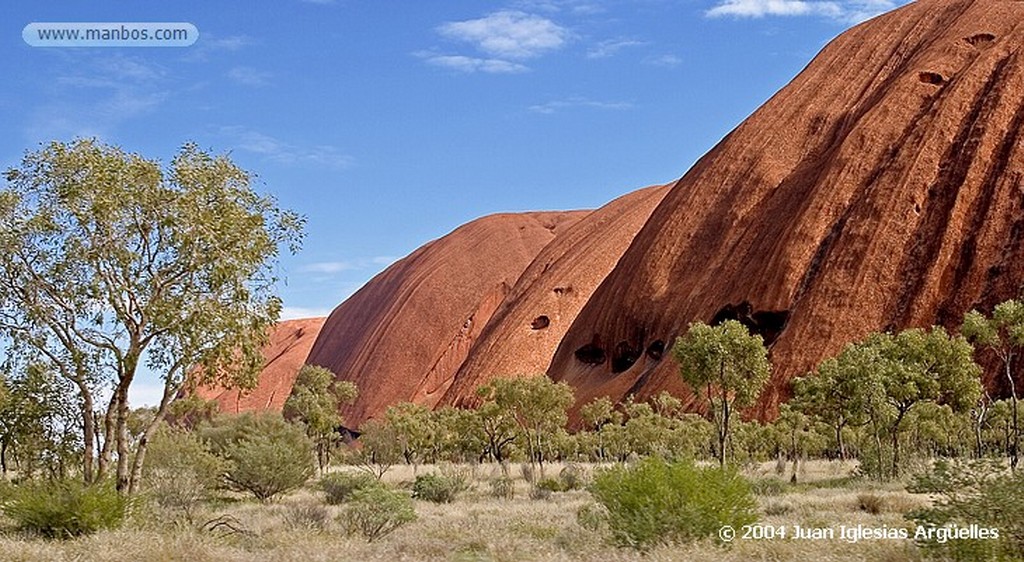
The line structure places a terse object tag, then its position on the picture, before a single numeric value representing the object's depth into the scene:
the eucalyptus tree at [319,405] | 56.12
